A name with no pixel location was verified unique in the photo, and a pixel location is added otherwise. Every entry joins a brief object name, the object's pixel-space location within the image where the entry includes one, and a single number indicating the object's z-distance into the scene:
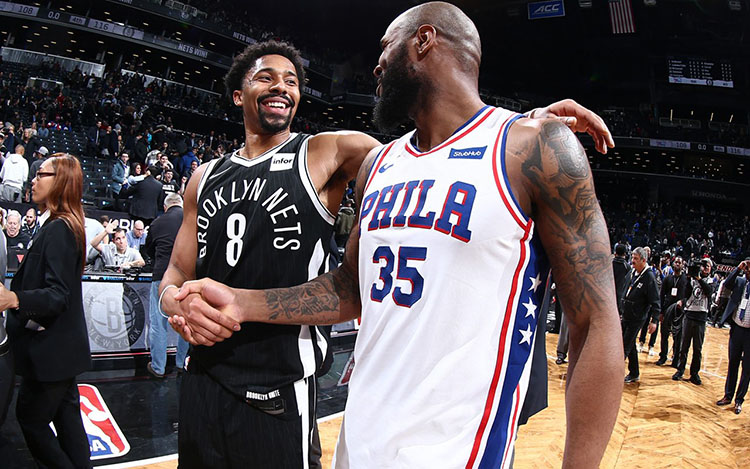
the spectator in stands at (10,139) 9.76
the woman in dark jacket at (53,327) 2.47
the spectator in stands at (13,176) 8.24
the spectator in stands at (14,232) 6.30
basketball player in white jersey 1.08
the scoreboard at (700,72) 29.75
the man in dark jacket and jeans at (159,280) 4.83
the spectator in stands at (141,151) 10.38
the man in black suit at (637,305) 6.68
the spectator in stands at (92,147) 13.30
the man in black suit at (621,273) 7.04
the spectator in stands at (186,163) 10.84
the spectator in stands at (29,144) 10.50
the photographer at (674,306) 8.16
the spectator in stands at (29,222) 7.31
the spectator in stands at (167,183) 8.70
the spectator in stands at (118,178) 9.02
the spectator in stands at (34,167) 8.53
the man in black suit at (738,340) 6.00
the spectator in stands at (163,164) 9.48
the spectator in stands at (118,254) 6.16
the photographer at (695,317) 7.15
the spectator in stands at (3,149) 9.77
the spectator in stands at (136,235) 7.32
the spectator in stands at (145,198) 7.59
